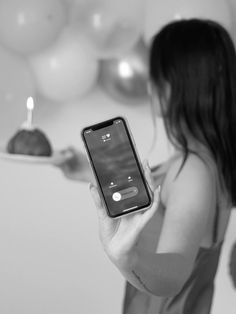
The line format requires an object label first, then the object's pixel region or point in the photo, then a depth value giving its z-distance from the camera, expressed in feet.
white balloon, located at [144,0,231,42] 5.49
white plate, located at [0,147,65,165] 5.10
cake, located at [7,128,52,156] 5.33
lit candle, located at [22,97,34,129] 4.95
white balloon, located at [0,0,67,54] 5.42
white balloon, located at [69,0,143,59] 5.65
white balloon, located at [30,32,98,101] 5.83
